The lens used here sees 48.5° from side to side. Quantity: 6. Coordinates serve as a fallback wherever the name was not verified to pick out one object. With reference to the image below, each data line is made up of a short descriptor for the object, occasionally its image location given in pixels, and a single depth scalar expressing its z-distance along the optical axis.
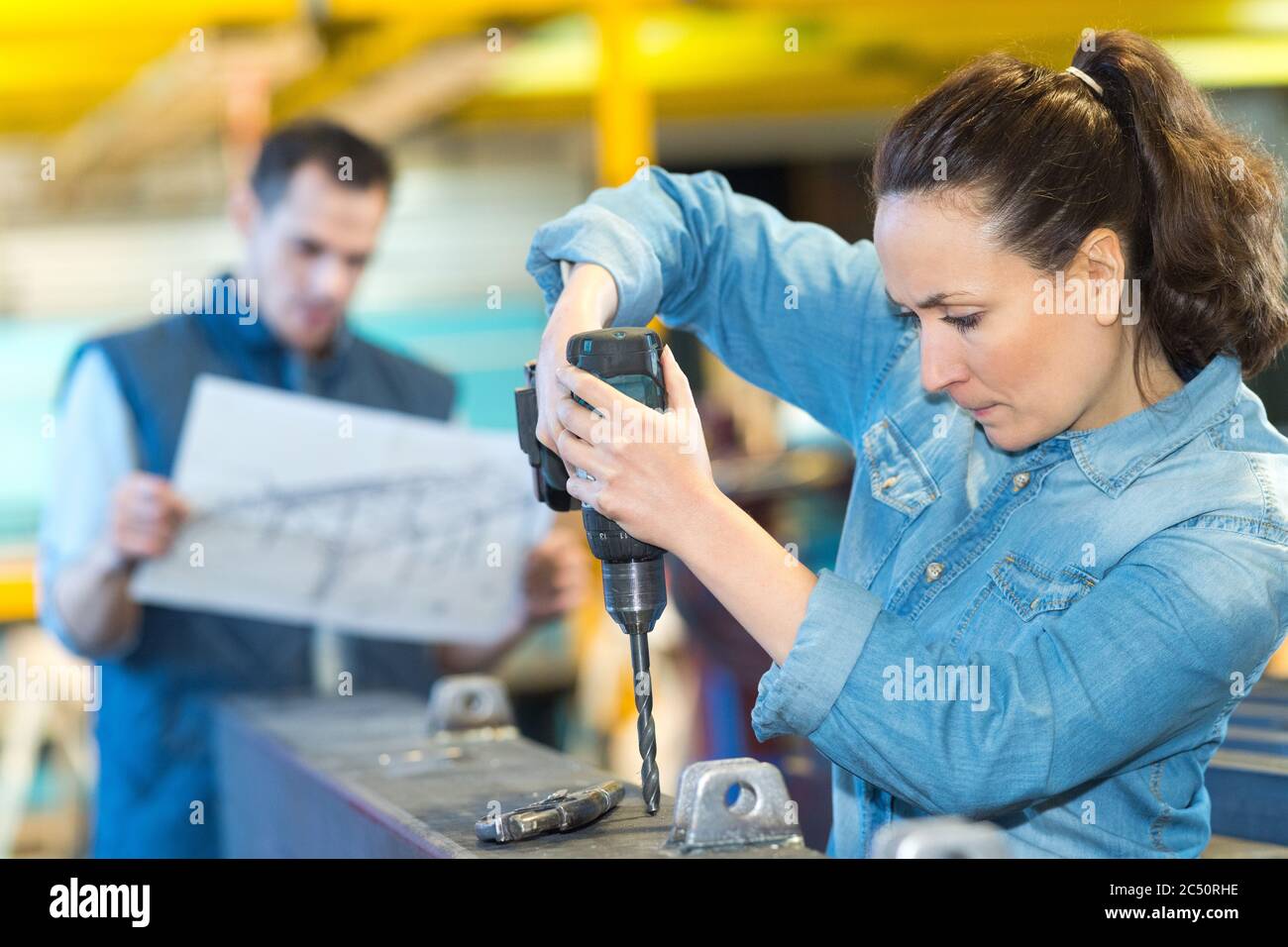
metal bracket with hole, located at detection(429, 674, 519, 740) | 1.53
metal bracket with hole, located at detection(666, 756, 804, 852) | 0.89
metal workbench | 1.02
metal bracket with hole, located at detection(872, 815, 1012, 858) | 0.76
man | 2.13
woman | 0.92
